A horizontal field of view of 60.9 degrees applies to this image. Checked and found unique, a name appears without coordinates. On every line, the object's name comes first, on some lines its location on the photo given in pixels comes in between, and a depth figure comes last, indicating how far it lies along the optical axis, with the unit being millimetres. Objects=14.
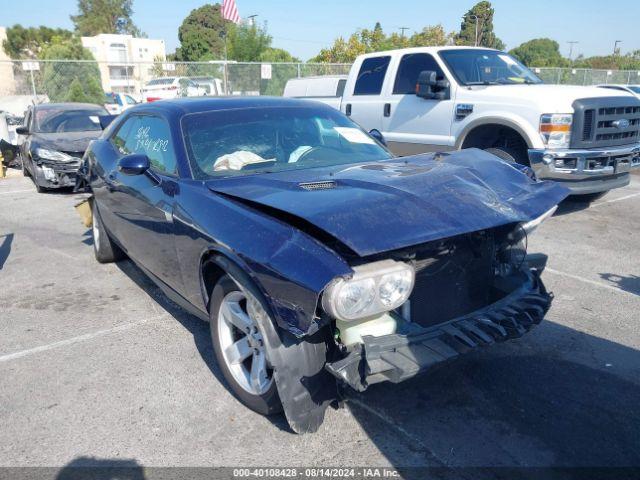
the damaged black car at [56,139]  9656
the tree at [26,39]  65000
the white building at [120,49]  47112
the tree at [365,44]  39875
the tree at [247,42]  35969
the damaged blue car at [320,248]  2492
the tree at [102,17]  80562
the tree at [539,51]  80381
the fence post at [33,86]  19688
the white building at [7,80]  22203
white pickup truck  6586
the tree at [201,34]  68875
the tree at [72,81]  20609
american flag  24672
